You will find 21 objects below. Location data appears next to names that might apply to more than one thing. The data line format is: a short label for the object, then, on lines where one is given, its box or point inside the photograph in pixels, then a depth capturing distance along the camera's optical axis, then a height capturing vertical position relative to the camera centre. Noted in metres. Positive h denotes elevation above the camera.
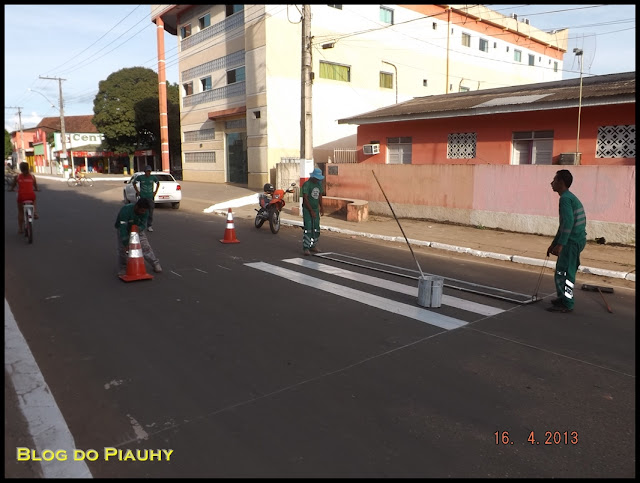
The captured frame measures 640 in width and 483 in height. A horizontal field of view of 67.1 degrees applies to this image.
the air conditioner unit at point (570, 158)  13.44 +0.37
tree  47.66 +6.21
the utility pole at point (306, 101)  16.48 +2.46
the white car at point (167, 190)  19.50 -0.70
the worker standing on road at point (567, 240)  6.38 -0.91
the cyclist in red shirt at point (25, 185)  11.42 -0.27
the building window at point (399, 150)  19.44 +0.88
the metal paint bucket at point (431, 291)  6.64 -1.63
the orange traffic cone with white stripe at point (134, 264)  7.82 -1.48
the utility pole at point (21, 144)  82.10 +5.19
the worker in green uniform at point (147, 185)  14.73 -0.36
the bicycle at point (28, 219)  11.20 -1.06
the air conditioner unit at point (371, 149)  20.38 +0.98
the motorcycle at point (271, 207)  13.50 -0.96
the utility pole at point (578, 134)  13.52 +1.04
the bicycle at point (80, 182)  34.71 -0.62
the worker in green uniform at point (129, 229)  7.61 -0.91
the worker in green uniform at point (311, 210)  10.10 -0.78
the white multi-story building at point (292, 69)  26.92 +6.68
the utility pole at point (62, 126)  49.94 +4.88
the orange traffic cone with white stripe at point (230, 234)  11.66 -1.49
